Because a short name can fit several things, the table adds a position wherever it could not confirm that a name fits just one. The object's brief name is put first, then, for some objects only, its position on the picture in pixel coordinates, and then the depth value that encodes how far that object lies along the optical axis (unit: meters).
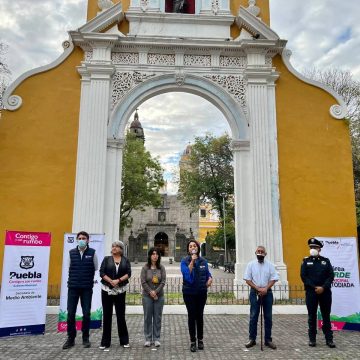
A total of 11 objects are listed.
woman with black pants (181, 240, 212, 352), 5.41
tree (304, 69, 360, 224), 16.22
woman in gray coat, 5.62
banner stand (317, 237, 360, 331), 6.76
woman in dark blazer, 5.48
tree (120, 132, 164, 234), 27.70
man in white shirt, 5.67
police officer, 5.76
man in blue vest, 5.58
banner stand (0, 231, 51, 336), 6.05
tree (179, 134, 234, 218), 27.23
